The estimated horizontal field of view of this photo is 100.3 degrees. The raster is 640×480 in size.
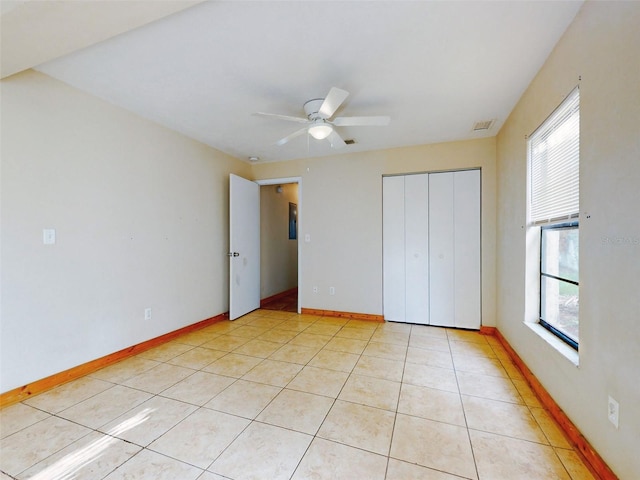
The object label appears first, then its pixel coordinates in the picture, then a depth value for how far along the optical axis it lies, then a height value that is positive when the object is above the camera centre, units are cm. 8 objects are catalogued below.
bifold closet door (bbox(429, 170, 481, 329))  338 -15
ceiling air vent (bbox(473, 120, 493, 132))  286 +123
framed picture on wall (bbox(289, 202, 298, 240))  592 +35
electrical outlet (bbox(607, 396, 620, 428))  120 -80
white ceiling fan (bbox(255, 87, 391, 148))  201 +98
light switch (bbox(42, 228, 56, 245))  205 +1
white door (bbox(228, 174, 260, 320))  382 -14
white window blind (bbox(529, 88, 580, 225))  162 +50
